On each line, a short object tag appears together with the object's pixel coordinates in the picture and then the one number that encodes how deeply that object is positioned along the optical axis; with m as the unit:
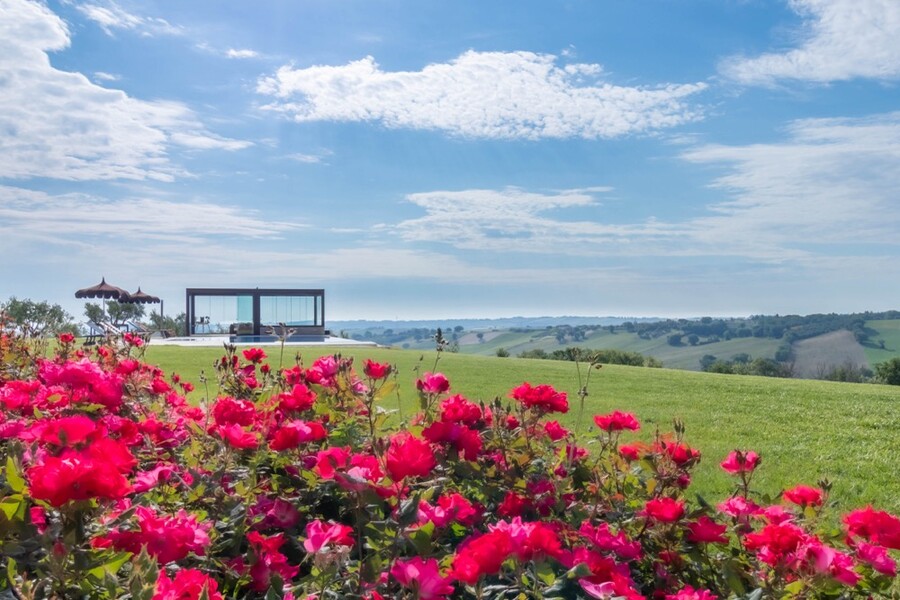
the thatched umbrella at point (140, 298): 28.75
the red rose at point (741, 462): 2.01
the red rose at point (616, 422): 2.29
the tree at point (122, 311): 32.19
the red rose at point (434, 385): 2.32
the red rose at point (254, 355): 3.68
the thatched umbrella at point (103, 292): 26.67
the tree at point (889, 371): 21.48
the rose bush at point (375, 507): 1.22
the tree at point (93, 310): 31.34
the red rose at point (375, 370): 2.29
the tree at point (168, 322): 33.09
